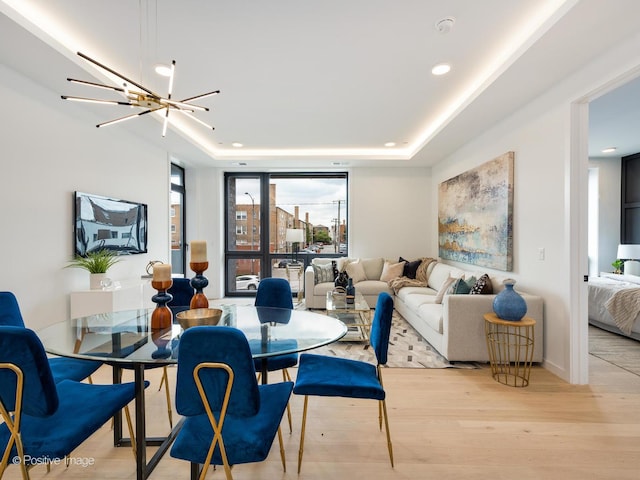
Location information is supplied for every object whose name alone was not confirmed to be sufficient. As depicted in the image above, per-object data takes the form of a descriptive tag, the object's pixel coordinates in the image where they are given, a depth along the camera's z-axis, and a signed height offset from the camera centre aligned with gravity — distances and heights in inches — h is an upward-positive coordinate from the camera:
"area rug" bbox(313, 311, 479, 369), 119.6 -47.6
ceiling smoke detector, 83.7 +58.4
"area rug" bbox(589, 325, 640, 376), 117.9 -46.2
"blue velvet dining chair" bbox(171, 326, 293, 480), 46.1 -24.0
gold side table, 105.9 -39.4
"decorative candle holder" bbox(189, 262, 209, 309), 79.0 -11.9
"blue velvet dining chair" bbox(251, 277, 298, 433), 104.3 -18.7
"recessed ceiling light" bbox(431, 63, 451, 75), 106.4 +59.2
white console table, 119.1 -24.4
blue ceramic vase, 102.1 -21.7
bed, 137.3 -30.5
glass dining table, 59.8 -21.9
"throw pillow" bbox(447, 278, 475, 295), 129.7 -20.5
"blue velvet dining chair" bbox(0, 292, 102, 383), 71.1 -31.2
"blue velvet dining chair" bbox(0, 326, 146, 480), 45.5 -25.8
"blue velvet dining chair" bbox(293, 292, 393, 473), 65.6 -30.9
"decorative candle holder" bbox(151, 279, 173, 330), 73.9 -17.6
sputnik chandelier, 74.5 +33.5
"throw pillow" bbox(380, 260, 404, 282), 210.7 -22.3
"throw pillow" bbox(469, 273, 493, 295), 122.9 -19.0
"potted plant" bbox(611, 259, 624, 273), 201.3 -16.6
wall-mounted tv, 124.7 +5.9
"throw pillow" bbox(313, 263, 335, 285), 205.0 -23.2
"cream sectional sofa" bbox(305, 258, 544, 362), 113.6 -32.2
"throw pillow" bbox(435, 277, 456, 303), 148.5 -23.9
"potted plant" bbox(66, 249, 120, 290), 122.4 -10.7
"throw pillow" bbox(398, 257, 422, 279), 209.5 -19.9
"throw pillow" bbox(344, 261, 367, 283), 213.2 -22.2
